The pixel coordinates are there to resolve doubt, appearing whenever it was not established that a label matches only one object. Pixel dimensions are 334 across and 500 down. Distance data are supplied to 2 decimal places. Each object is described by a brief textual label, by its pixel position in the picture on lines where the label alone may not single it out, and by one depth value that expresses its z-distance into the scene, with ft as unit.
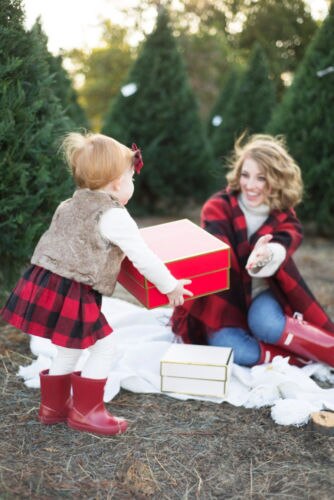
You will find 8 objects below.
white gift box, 9.77
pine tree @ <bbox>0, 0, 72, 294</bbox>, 11.18
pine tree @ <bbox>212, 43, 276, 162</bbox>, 28.22
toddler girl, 7.96
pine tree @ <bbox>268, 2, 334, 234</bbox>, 19.94
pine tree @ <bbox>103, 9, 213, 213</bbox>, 23.48
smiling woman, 10.93
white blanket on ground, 9.45
